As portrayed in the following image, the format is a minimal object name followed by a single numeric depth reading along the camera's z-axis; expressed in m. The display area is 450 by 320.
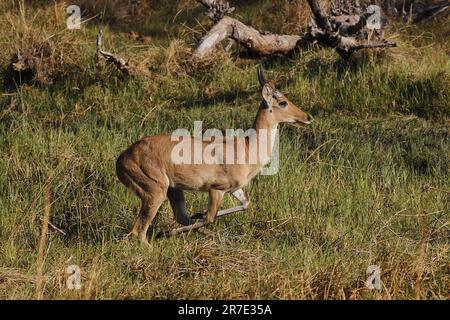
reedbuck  8.71
